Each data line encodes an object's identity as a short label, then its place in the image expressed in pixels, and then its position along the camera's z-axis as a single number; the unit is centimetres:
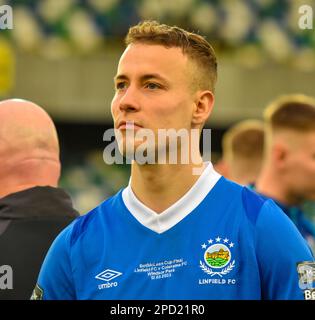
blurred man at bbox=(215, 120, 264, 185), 1373
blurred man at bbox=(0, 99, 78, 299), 680
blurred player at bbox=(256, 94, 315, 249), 1037
